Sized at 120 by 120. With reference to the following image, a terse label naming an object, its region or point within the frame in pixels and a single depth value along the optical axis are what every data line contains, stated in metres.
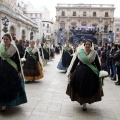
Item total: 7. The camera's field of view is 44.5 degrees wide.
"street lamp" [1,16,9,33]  8.28
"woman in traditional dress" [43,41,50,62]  9.64
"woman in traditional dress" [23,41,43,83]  5.47
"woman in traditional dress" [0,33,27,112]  3.10
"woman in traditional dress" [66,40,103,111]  3.29
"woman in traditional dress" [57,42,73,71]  7.41
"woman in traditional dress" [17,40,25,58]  6.38
